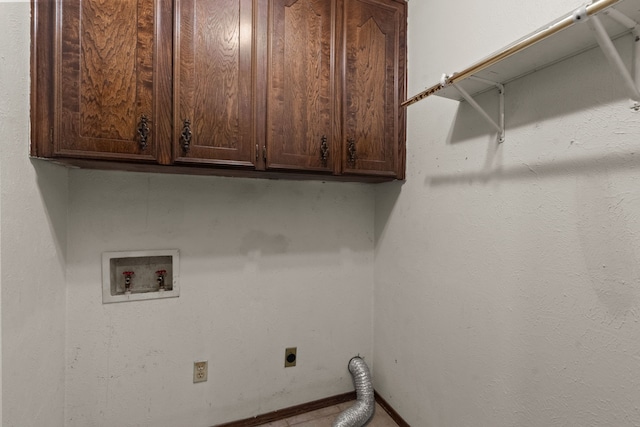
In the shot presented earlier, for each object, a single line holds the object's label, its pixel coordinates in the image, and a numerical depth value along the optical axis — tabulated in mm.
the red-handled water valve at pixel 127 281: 1426
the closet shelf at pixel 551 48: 659
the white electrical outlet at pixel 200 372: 1541
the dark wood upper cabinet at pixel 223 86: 1023
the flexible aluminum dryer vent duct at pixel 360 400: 1582
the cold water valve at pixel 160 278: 1494
